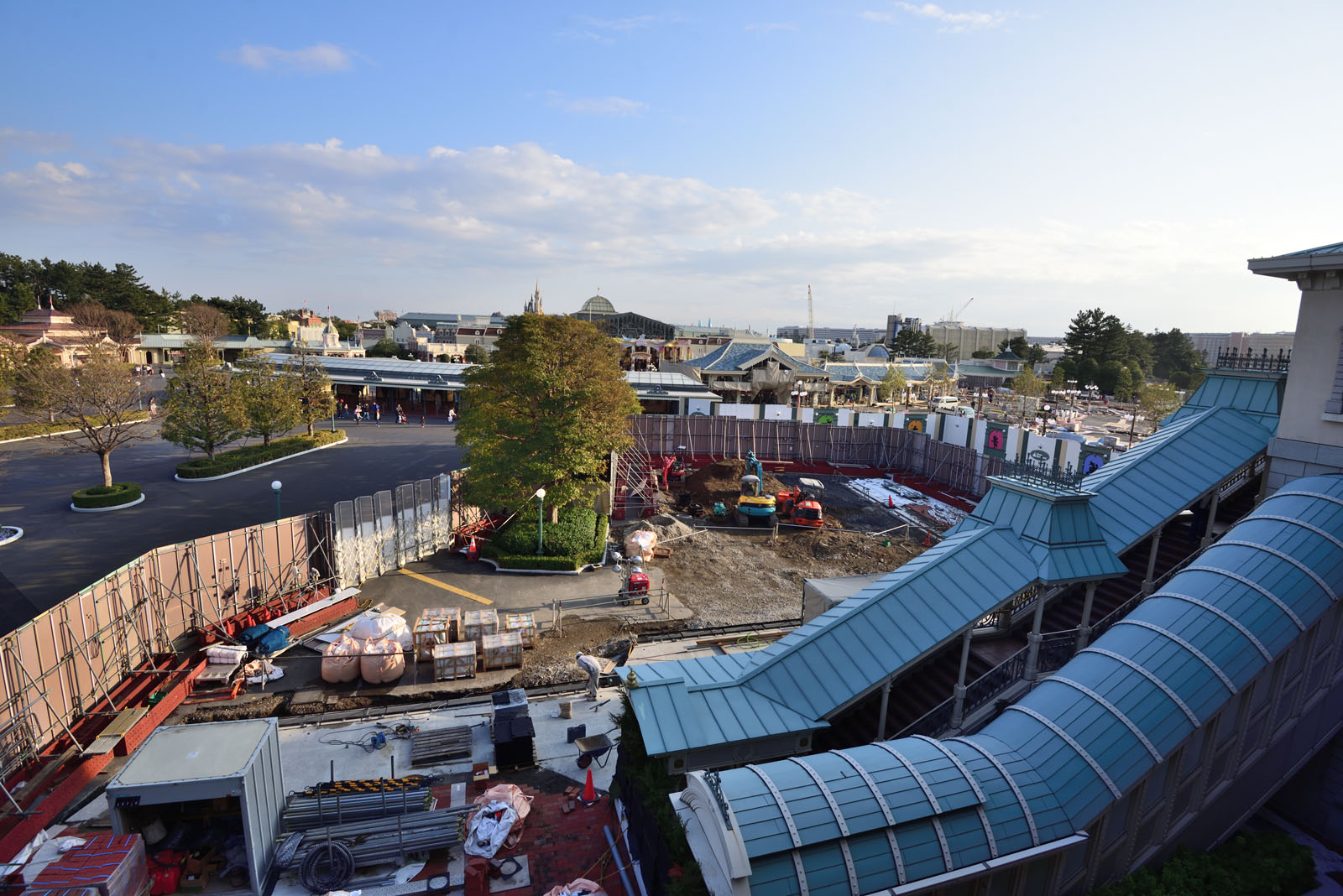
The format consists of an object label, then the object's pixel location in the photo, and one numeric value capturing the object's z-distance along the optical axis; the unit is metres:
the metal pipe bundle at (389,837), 11.03
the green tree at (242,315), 109.19
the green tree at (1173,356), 121.50
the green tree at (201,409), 33.09
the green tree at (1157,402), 60.77
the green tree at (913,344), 148.38
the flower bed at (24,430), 40.78
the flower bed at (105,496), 27.25
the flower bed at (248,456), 33.06
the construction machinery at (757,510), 31.42
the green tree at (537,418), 25.86
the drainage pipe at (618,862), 10.52
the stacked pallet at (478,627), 18.73
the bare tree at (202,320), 84.00
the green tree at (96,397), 28.58
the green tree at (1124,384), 94.64
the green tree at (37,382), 31.02
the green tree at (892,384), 88.94
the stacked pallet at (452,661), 17.73
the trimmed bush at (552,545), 24.98
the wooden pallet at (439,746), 14.16
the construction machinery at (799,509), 31.97
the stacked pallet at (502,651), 18.30
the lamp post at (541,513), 24.45
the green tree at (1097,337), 98.62
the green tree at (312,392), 42.47
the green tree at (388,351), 98.88
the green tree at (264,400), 36.53
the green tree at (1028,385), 81.81
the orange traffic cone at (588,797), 12.90
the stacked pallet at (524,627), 19.22
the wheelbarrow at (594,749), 13.90
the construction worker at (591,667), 16.39
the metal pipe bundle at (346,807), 11.77
